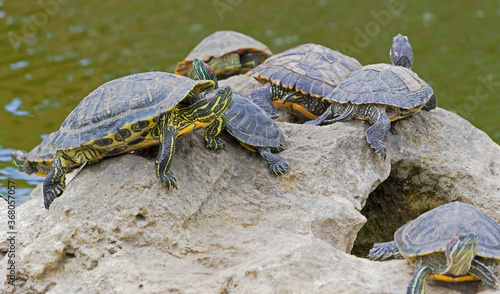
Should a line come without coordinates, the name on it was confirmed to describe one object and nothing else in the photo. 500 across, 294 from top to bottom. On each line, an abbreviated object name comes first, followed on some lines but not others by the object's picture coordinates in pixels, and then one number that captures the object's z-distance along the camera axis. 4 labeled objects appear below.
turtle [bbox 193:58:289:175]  9.41
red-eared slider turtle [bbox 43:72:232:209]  8.39
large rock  7.54
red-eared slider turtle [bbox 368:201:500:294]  7.15
